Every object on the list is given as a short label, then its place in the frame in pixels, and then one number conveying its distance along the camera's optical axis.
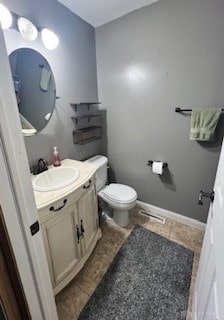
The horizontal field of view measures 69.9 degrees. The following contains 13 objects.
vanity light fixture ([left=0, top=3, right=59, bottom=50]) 1.14
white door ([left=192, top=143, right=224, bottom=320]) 0.57
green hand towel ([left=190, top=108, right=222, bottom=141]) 1.49
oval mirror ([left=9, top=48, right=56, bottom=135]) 1.34
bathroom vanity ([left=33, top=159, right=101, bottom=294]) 1.08
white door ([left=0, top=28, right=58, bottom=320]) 0.53
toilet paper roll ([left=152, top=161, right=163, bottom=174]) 1.89
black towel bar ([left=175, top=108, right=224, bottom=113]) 1.63
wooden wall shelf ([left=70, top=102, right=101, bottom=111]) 1.83
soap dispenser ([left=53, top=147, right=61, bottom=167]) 1.63
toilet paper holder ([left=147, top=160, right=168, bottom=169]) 1.94
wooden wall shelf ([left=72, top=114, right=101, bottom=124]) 1.91
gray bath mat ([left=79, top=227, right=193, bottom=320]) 1.17
